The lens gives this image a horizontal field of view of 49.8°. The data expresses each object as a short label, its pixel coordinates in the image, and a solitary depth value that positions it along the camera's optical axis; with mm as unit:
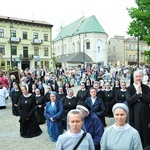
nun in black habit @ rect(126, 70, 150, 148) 3419
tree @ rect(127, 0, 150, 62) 12297
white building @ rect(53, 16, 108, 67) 41219
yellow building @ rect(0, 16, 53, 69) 34243
